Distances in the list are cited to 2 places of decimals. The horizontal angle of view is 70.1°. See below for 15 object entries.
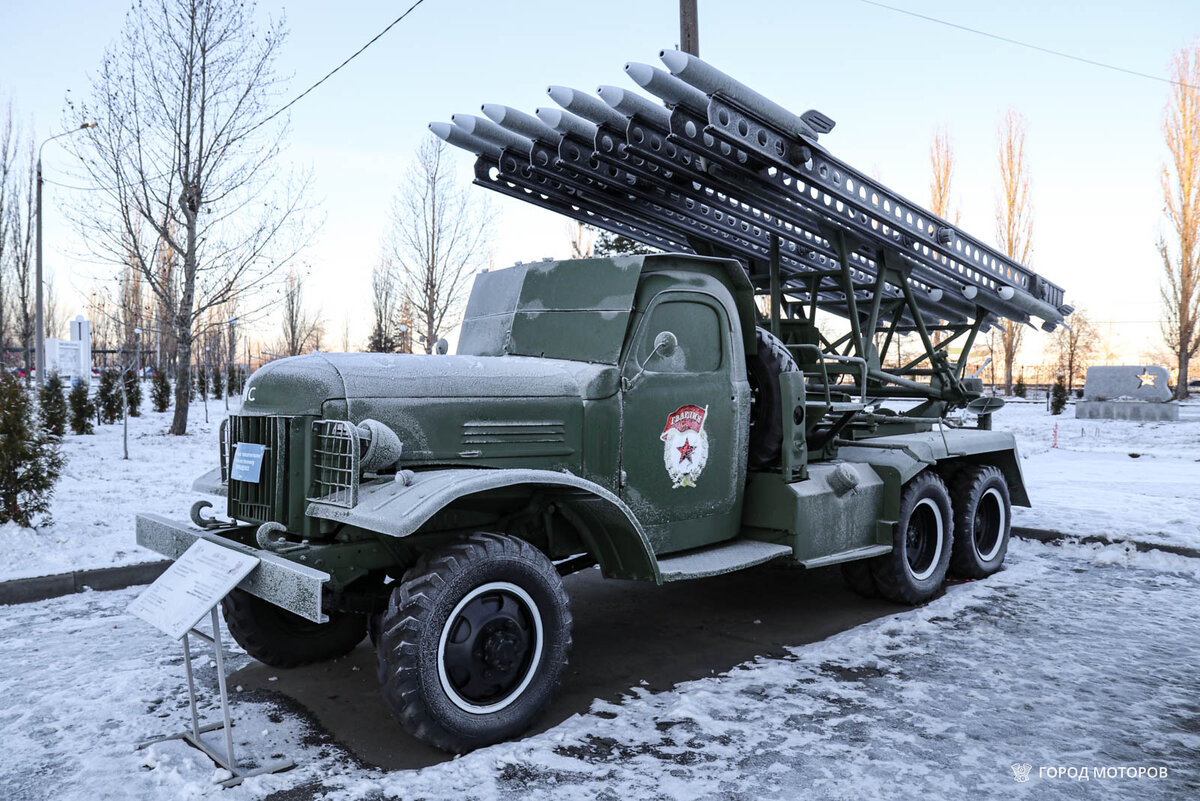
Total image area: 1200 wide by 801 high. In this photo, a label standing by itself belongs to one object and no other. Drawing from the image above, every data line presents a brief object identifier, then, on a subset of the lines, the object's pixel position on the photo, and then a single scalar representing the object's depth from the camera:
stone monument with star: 24.36
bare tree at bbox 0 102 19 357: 26.62
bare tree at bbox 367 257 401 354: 28.34
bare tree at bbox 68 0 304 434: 15.03
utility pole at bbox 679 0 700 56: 9.13
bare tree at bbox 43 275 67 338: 44.78
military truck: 3.64
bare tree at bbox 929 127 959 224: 35.22
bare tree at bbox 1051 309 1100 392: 52.53
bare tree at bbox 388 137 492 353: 20.98
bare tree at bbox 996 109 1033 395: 36.34
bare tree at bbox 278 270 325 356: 29.58
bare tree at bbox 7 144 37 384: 28.38
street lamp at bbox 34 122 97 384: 18.64
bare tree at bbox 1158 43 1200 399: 31.11
